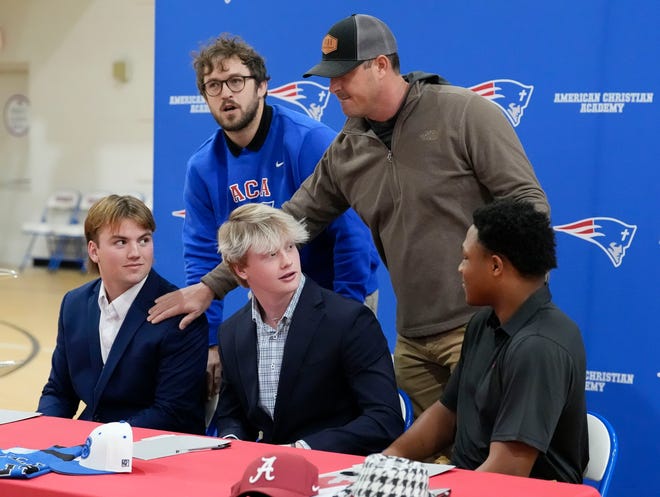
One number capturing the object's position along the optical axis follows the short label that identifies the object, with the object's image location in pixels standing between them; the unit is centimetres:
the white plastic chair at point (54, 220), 1256
